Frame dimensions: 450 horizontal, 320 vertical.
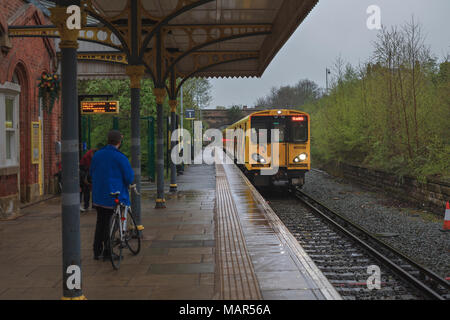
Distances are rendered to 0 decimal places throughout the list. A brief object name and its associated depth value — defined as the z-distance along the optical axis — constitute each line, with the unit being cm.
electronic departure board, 1179
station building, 970
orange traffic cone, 1023
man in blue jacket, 577
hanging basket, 1103
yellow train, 1546
